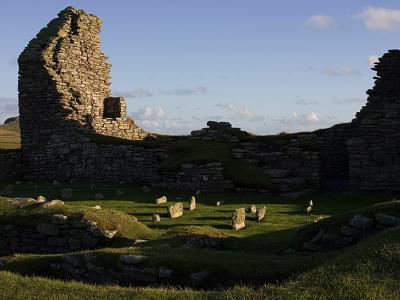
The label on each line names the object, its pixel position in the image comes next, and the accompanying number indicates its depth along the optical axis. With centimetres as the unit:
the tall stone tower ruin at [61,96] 3309
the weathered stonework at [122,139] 2581
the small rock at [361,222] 1327
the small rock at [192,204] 2119
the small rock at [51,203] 1706
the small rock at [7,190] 2558
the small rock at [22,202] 1765
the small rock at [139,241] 1443
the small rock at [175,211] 1952
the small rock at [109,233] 1512
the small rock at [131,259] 1181
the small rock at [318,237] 1364
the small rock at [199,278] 1102
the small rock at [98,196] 2395
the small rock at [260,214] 1900
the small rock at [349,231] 1328
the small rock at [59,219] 1585
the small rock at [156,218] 1892
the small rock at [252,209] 2052
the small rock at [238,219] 1750
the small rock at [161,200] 2289
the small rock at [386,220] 1288
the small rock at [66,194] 2412
